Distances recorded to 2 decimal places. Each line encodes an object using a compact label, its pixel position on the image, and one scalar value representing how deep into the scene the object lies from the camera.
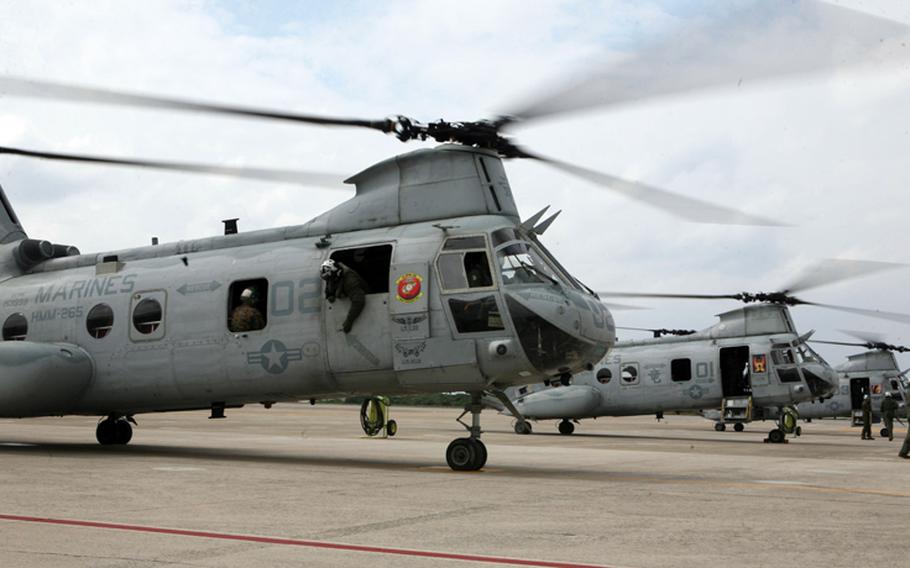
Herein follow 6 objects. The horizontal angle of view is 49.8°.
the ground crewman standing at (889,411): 31.09
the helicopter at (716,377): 27.81
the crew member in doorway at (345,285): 13.49
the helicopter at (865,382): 40.41
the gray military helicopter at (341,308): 12.79
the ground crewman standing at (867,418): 31.75
